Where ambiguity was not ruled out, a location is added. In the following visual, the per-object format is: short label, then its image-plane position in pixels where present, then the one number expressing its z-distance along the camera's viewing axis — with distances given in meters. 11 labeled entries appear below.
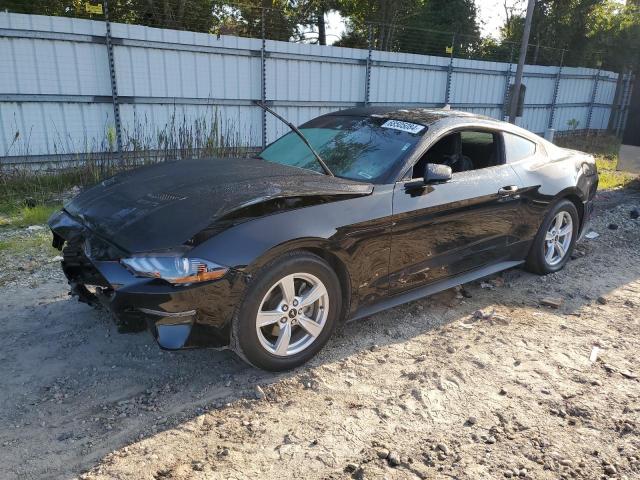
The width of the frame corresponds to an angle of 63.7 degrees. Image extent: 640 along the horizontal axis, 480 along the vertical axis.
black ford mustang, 2.82
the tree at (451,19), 20.11
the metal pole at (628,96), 19.46
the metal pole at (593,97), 18.58
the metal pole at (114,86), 8.60
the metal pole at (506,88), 15.53
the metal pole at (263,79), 10.41
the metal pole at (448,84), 13.81
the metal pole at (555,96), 17.12
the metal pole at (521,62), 11.54
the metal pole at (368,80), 11.94
